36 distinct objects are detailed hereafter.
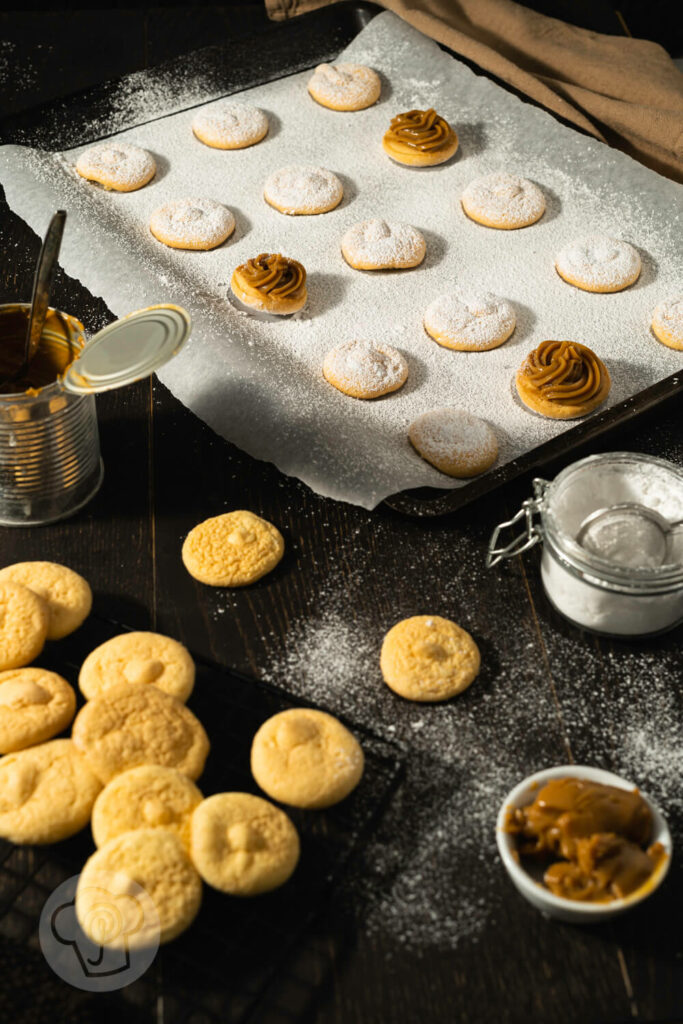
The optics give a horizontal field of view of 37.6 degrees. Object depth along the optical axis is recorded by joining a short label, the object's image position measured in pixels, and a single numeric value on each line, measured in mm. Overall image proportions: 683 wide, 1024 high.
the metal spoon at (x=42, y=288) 1084
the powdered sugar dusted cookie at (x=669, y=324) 1497
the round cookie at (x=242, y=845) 881
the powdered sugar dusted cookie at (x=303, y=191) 1685
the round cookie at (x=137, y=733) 940
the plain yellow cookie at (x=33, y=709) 969
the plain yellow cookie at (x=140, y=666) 1030
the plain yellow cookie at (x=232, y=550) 1185
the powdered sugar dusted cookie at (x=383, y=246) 1586
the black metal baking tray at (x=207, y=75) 1826
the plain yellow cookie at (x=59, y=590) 1108
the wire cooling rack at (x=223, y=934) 857
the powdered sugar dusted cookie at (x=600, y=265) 1576
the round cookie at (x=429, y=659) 1072
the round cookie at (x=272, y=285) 1491
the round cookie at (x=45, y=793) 909
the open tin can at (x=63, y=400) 1088
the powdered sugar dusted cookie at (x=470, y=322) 1483
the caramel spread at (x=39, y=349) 1201
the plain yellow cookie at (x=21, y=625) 1050
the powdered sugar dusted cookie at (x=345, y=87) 1881
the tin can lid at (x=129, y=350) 1075
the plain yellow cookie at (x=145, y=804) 897
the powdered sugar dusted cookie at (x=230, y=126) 1805
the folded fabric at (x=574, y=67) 1871
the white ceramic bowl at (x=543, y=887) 876
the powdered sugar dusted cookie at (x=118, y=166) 1717
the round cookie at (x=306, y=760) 961
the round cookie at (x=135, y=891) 847
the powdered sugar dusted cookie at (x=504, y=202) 1667
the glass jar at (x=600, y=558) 1064
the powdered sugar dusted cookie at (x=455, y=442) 1313
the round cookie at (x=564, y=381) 1379
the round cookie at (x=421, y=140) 1744
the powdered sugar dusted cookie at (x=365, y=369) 1411
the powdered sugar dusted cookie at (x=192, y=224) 1616
